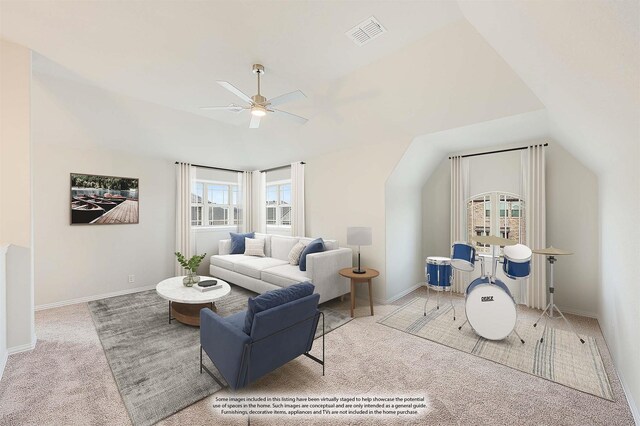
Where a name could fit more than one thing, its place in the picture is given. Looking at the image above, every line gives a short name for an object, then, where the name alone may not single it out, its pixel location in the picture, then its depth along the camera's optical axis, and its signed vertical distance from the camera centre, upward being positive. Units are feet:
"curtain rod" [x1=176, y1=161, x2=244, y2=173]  19.18 +3.66
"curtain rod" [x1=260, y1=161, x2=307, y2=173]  19.99 +3.68
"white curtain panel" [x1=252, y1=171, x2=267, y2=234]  21.74 +0.94
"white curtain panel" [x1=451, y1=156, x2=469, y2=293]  15.42 +0.60
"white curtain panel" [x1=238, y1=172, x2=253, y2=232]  22.08 +1.29
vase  12.10 -3.13
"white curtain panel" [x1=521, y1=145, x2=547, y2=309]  12.66 -0.37
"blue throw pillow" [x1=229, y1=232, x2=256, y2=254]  18.90 -2.13
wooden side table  12.26 -3.04
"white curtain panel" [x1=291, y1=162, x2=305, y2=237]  18.34 +1.01
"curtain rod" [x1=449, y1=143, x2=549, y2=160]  13.20 +3.37
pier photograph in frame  14.33 +0.89
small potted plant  12.04 -2.57
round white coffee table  10.58 -3.46
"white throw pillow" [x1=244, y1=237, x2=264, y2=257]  18.07 -2.35
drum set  9.58 -3.25
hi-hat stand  9.60 -1.76
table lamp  12.94 -1.15
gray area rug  6.87 -4.91
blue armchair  6.15 -3.21
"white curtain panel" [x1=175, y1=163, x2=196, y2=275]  17.94 +0.23
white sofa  13.05 -3.13
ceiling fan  8.86 +4.13
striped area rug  7.82 -4.98
